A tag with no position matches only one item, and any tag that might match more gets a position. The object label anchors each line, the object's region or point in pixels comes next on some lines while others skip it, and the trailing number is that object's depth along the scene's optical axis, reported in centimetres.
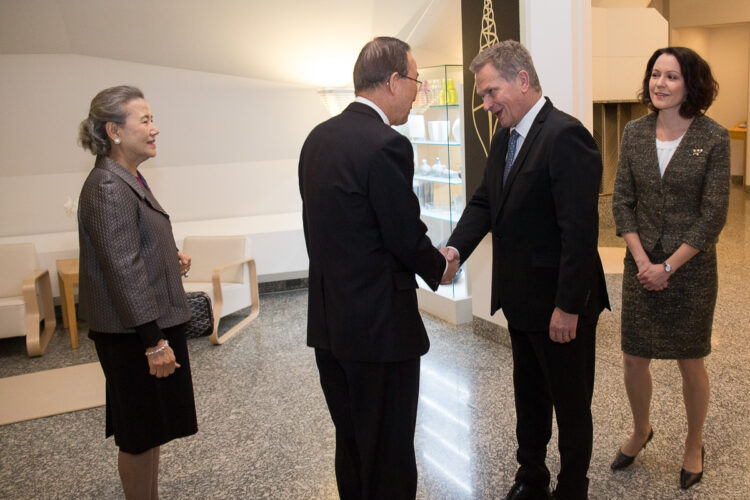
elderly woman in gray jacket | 223
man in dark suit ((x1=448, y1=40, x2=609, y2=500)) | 219
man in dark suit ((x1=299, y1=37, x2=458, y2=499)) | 196
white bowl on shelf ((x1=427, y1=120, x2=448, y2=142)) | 527
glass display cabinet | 512
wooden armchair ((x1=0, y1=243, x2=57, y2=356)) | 527
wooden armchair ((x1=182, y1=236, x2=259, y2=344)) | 574
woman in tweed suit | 257
